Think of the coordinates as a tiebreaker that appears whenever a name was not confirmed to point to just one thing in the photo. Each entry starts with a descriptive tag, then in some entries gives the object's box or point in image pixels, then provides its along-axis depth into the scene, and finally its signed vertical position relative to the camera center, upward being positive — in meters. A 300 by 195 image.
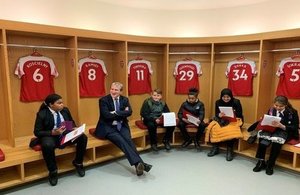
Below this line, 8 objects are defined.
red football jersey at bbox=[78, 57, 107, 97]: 3.58 -0.05
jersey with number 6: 3.03 -0.03
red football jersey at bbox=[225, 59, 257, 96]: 3.83 -0.02
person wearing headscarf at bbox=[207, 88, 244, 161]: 3.52 -0.47
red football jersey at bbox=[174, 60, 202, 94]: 4.24 +0.01
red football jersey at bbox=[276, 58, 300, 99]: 3.39 -0.05
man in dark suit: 2.95 -0.62
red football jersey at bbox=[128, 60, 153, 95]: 4.02 -0.03
